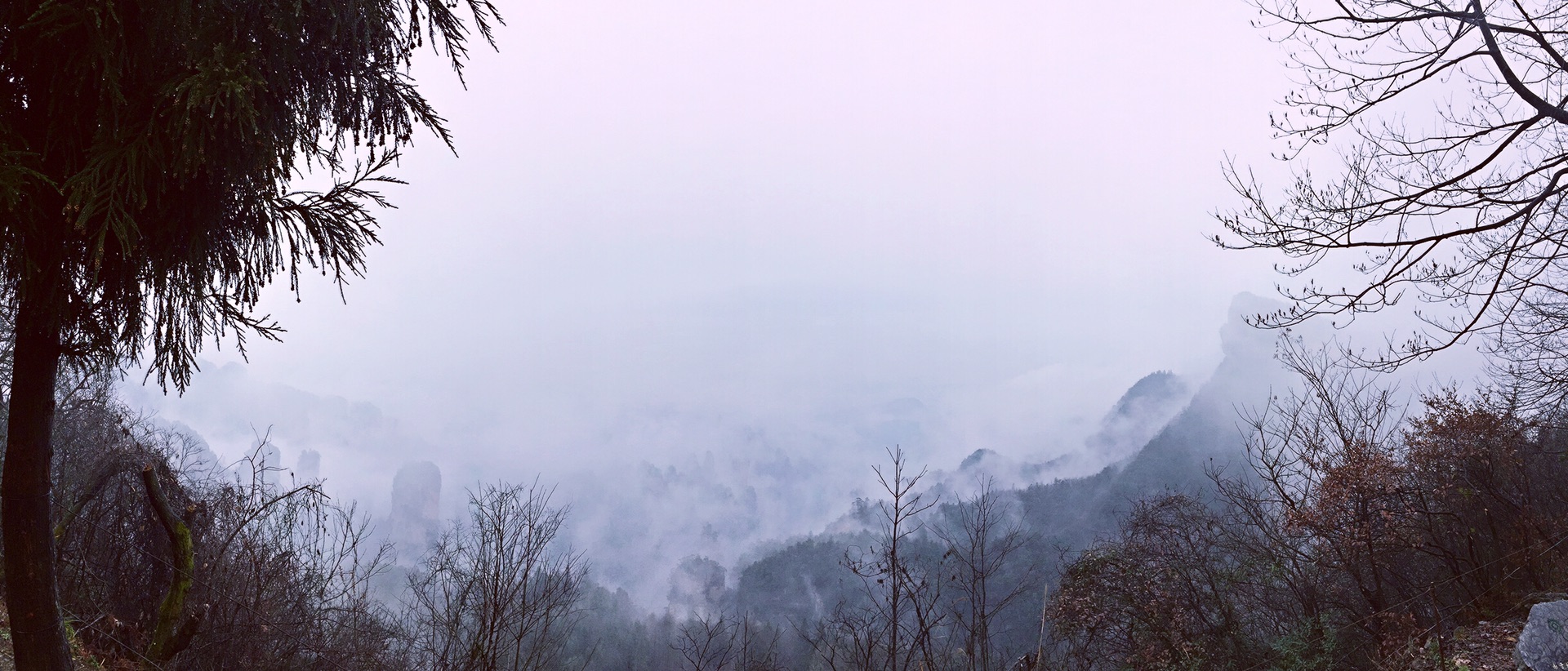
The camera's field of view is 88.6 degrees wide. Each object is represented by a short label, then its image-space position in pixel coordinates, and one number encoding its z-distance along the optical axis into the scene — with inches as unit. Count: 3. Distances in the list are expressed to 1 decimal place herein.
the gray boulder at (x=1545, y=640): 239.9
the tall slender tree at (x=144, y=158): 128.0
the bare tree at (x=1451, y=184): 212.7
